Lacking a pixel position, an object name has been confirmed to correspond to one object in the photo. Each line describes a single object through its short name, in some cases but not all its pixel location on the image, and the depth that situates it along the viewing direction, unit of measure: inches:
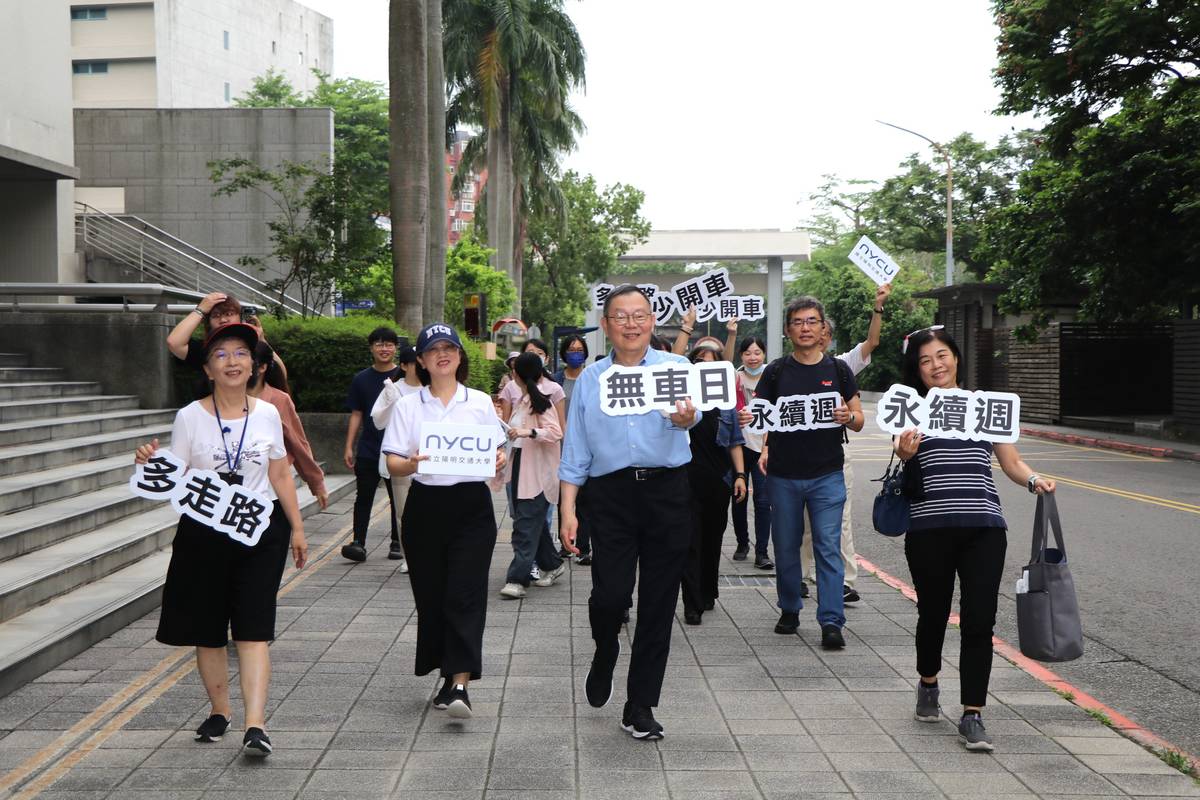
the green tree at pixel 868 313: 2202.3
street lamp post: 1676.9
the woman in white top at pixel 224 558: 202.4
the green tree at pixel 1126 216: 932.6
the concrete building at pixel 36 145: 663.8
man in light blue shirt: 214.8
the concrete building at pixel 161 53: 2368.4
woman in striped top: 212.2
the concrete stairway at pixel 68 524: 272.1
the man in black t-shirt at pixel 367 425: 401.1
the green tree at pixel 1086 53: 847.7
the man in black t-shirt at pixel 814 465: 283.7
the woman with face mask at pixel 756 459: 397.1
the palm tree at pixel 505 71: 1301.7
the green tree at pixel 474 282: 1386.6
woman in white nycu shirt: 225.6
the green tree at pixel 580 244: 2143.2
